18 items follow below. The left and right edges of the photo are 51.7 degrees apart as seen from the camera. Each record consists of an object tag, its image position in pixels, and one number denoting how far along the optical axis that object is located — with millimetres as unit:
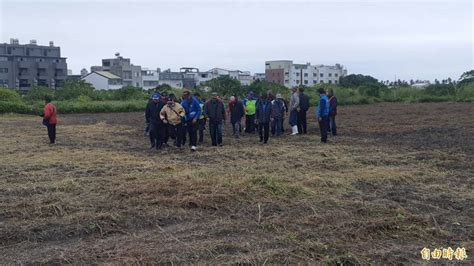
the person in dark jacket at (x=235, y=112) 16359
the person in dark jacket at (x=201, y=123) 13508
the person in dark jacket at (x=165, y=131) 13281
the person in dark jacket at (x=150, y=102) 13109
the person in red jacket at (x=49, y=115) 14180
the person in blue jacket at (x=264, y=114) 14117
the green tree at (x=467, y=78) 50828
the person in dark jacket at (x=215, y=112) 13234
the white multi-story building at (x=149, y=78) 95750
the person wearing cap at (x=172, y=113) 12469
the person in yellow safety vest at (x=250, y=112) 16886
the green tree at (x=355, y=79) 69000
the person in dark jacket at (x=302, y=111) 15969
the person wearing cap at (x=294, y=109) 15977
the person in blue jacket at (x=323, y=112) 13859
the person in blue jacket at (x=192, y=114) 12516
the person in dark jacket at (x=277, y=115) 15648
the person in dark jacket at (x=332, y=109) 15734
